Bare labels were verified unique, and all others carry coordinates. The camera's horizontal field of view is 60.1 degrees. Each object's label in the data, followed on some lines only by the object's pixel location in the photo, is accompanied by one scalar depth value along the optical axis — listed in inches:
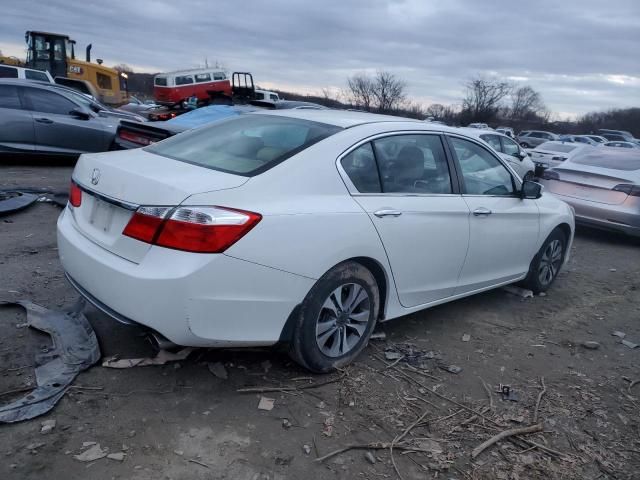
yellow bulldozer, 991.0
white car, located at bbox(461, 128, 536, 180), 445.7
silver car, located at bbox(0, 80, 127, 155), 365.4
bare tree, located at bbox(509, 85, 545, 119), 3391.5
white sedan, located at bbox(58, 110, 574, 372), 109.0
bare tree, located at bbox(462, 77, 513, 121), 2559.1
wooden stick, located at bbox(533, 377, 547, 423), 127.1
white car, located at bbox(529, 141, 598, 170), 608.9
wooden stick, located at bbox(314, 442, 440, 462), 108.5
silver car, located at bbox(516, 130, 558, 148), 1523.1
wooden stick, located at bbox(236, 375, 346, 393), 125.2
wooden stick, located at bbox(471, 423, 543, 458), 112.5
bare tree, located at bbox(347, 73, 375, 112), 2193.8
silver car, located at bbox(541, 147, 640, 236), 307.4
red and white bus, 1290.6
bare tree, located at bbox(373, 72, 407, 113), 2159.2
